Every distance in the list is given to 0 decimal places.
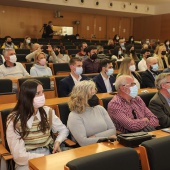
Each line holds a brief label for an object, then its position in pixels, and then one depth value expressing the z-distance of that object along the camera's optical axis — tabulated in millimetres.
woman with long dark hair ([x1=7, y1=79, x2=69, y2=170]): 2170
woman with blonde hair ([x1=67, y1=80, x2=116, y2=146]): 2580
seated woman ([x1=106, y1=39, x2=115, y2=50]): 11045
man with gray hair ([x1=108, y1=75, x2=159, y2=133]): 2908
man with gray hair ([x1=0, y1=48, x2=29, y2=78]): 5121
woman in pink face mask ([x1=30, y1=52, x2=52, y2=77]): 5262
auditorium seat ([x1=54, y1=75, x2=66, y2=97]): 4305
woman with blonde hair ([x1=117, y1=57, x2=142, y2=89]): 4676
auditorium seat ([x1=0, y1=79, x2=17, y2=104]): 3621
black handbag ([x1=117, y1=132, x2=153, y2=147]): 2119
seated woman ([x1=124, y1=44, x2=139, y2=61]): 7855
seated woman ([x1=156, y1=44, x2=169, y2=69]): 7141
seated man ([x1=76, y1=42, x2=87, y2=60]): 7301
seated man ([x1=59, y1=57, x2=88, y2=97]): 4156
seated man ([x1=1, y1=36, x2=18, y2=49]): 9402
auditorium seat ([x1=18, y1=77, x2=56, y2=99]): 4066
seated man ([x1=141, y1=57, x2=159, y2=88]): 4922
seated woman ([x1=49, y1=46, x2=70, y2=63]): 7512
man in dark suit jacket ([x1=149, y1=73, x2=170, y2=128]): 3152
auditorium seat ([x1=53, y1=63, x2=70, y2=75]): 6055
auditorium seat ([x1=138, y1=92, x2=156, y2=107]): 3449
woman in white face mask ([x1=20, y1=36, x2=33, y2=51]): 9859
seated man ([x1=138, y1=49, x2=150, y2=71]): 6407
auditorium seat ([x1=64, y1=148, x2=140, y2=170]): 1392
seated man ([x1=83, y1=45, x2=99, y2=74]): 6104
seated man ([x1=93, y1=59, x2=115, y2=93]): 4418
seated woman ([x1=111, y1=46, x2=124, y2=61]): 8288
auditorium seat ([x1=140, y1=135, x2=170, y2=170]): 1634
